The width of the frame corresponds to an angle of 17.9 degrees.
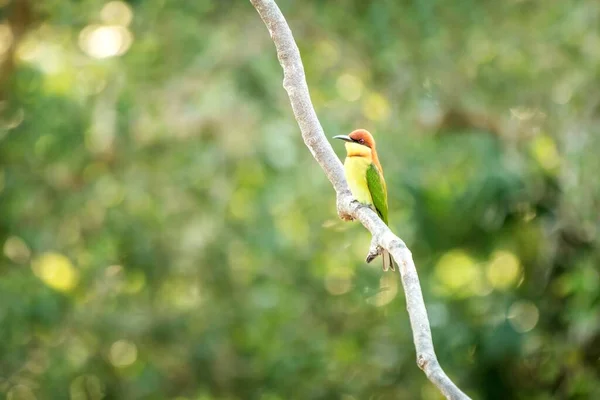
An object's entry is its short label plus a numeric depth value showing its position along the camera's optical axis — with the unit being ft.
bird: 21.07
